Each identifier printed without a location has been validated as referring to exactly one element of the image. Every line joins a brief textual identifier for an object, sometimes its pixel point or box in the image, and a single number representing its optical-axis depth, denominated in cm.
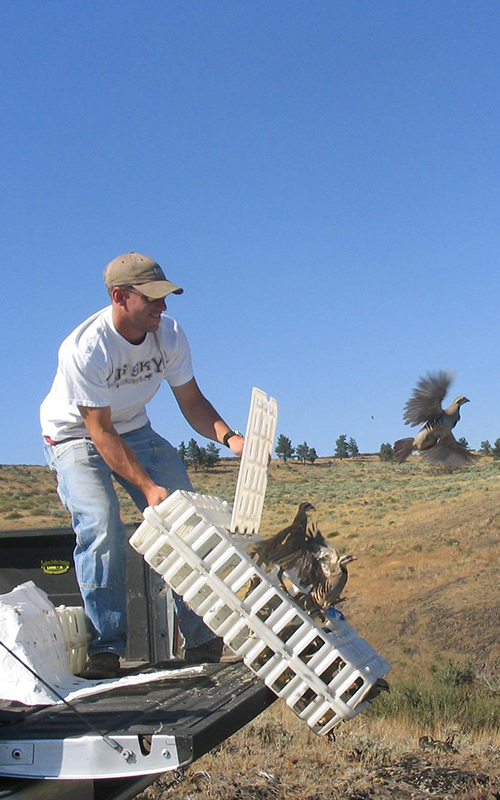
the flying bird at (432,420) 656
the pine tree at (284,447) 4753
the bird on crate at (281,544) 340
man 379
